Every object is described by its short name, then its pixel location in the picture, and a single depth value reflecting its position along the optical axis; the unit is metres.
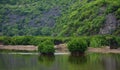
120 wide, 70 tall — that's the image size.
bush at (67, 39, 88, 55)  102.12
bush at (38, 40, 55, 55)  101.12
